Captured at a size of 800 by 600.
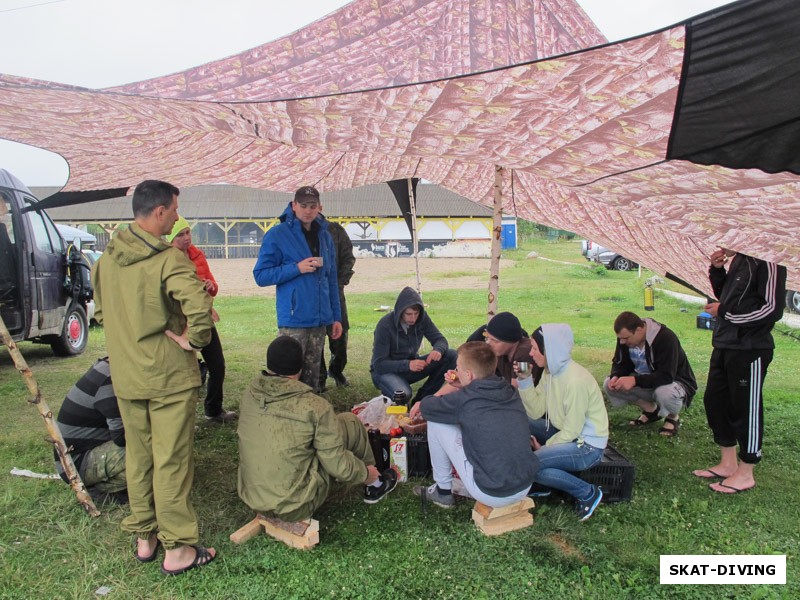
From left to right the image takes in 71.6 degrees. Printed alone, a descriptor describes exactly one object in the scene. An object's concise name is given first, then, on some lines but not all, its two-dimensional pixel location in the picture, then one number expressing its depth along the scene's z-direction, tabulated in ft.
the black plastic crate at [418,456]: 11.80
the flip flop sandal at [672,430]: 14.70
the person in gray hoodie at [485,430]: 9.21
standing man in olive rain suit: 8.05
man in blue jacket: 13.26
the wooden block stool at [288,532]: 9.19
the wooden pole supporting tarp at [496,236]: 14.78
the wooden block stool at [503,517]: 9.61
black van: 20.47
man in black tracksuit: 10.93
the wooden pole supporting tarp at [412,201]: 20.58
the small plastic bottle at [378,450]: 11.61
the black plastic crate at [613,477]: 10.66
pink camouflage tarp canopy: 6.36
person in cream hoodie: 10.12
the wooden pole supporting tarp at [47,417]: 9.45
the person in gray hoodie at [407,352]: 15.01
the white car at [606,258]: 70.79
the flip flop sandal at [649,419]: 15.47
